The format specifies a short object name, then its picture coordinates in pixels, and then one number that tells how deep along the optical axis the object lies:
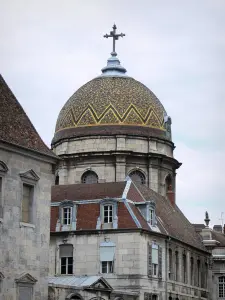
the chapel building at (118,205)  48.56
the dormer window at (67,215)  50.64
